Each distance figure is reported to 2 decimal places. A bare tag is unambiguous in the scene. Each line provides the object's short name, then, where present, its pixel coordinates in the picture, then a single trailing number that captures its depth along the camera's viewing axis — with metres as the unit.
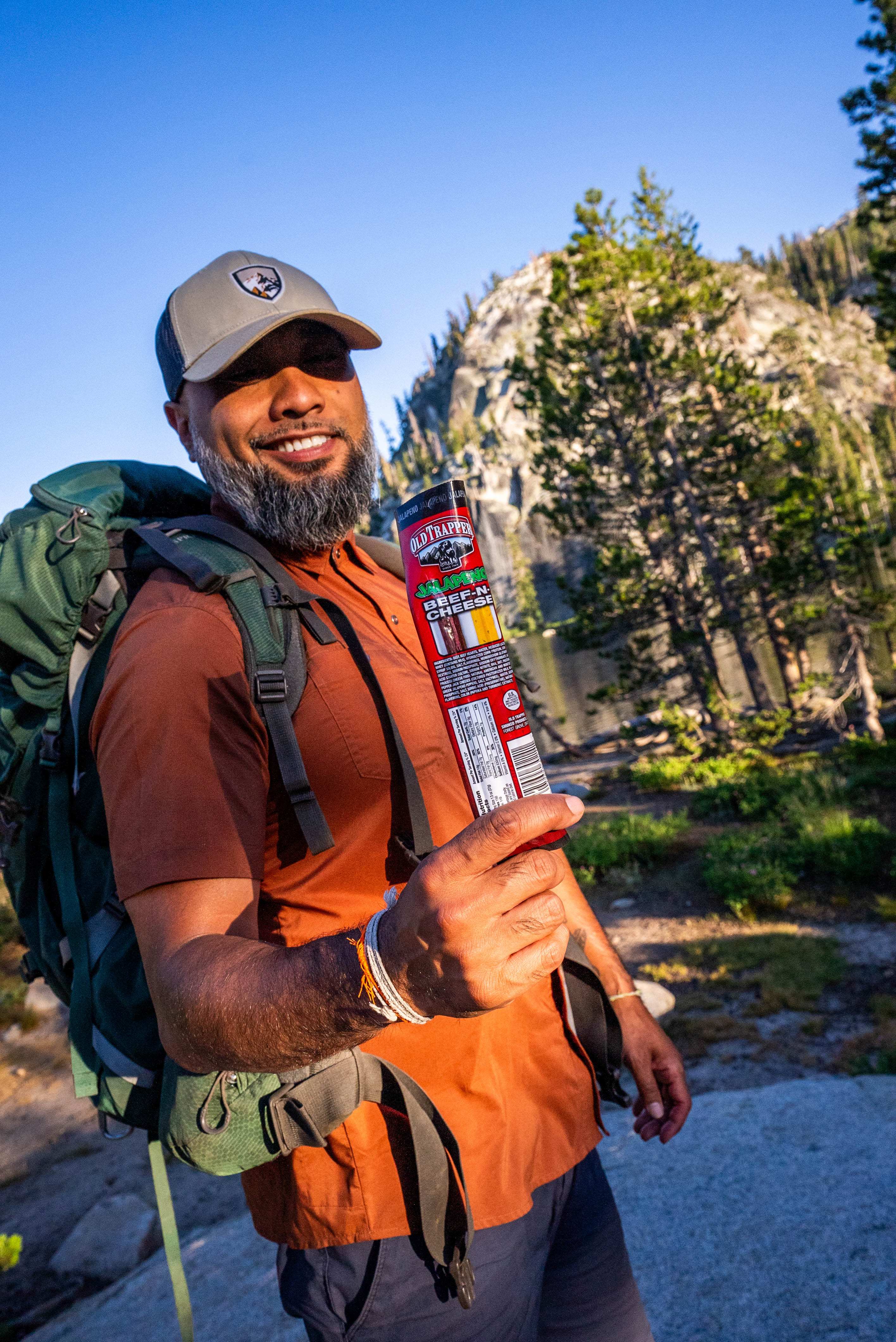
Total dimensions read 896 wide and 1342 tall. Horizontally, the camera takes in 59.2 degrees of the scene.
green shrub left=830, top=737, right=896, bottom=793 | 12.03
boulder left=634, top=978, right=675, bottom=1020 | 6.95
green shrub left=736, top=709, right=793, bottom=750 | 16.09
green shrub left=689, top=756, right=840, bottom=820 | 11.87
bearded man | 0.95
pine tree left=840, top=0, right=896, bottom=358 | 12.87
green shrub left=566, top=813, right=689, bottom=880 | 11.65
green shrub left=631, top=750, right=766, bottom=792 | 15.31
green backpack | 1.35
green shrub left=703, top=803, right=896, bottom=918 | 8.97
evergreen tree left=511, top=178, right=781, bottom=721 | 17.12
